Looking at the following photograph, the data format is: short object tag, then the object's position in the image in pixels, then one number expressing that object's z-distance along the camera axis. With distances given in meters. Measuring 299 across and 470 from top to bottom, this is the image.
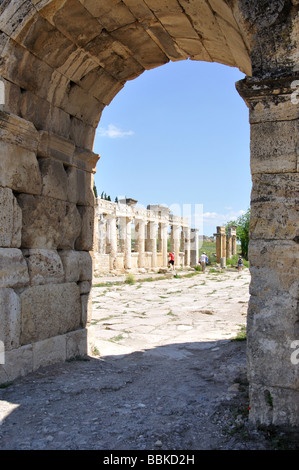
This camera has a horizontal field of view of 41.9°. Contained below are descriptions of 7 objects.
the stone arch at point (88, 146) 2.97
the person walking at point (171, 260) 27.83
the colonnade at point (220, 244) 35.12
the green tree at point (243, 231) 45.22
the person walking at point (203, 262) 28.61
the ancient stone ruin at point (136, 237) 23.02
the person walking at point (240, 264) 28.86
